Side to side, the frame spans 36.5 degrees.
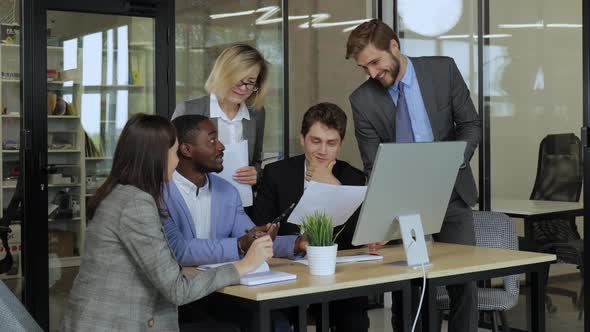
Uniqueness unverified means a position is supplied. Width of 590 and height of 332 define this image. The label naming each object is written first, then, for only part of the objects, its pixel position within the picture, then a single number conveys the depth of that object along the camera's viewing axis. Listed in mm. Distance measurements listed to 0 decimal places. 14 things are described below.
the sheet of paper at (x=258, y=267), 2886
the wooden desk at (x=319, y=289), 2535
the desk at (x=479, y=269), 2980
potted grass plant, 2844
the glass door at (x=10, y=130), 5098
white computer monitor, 2881
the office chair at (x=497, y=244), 4223
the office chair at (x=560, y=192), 4750
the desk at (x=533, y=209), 4758
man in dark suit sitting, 3705
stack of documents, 2686
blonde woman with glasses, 3957
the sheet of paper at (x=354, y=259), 3168
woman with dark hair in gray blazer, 2555
